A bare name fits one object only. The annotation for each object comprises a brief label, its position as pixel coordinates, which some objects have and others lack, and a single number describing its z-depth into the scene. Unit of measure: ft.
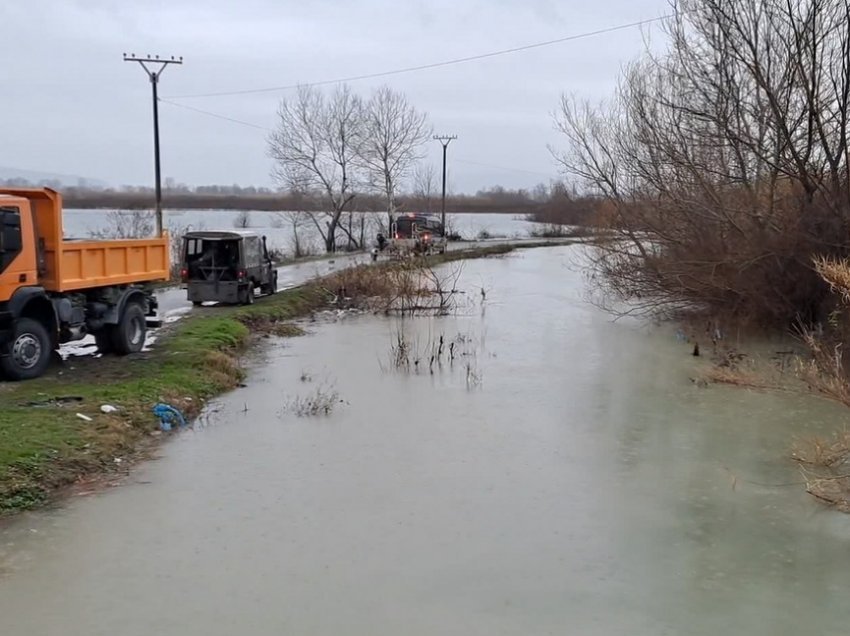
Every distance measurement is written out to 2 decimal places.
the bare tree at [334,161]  170.50
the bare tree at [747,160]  56.08
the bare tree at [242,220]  195.94
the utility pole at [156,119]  101.86
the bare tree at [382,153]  174.70
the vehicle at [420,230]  137.73
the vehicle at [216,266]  71.41
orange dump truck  38.50
